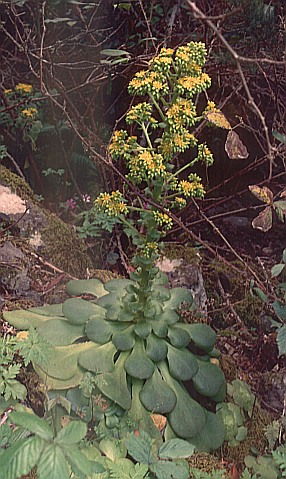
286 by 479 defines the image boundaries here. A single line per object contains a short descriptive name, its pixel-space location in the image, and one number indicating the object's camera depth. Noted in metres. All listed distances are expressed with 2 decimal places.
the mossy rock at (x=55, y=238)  1.72
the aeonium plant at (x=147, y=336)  1.09
